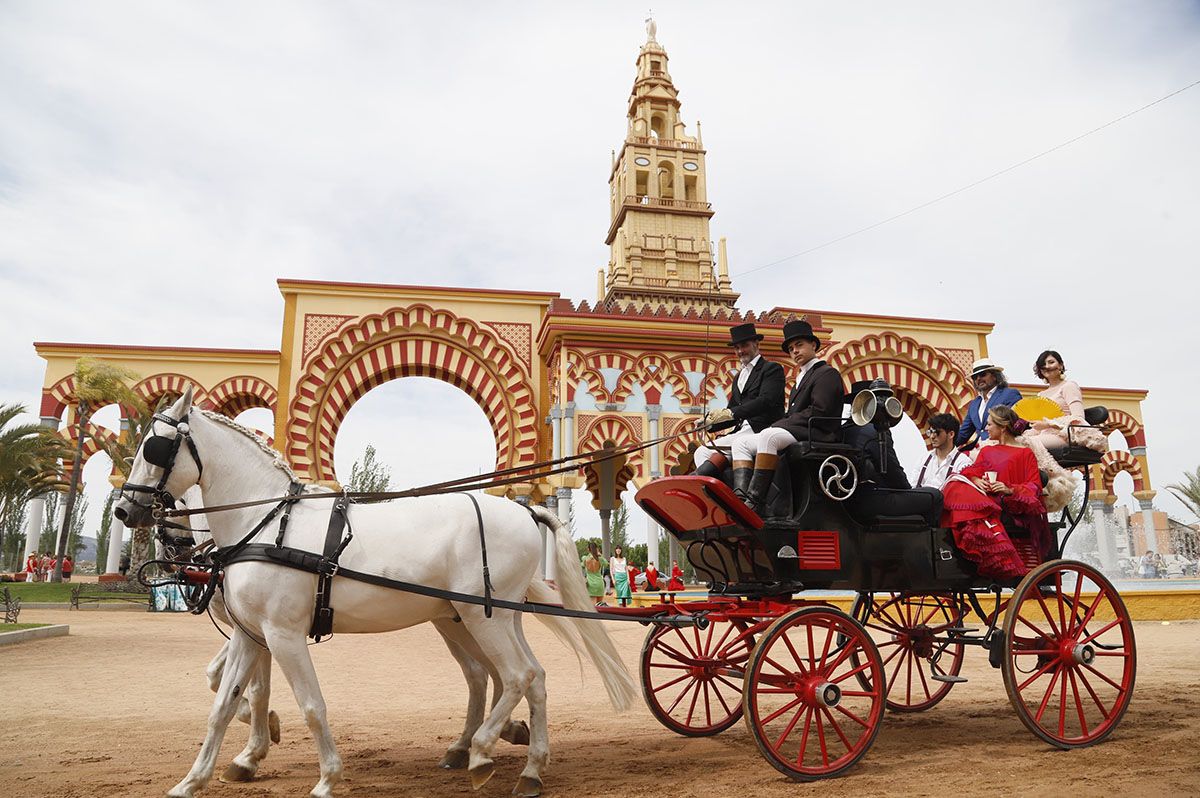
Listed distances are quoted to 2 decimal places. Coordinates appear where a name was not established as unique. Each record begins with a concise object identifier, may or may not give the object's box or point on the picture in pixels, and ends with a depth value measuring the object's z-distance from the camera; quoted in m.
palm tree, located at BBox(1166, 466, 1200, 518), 27.34
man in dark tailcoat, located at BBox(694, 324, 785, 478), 5.36
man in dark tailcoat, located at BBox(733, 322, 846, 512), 4.83
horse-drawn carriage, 4.50
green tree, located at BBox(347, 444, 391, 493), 27.70
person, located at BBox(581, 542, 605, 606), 14.06
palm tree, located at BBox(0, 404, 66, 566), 18.55
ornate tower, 31.52
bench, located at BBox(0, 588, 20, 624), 12.67
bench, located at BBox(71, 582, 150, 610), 17.21
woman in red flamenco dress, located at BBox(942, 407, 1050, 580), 5.20
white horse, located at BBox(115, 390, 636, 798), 4.15
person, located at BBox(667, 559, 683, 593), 14.21
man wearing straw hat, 5.83
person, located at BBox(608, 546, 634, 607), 15.59
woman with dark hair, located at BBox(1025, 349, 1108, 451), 5.55
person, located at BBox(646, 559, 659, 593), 17.39
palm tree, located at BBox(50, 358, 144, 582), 17.05
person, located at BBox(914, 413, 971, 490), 6.13
